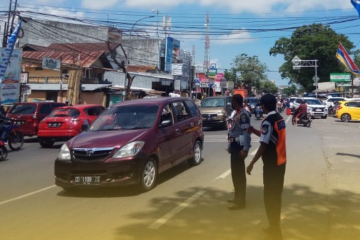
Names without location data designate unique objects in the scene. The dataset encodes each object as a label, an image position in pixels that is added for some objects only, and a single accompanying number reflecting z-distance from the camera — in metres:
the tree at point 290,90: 150.41
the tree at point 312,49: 61.97
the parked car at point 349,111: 27.28
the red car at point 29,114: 16.22
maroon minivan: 6.61
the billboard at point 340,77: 54.22
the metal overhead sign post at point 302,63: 53.18
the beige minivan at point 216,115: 20.98
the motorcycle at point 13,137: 13.45
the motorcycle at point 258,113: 29.18
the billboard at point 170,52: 54.25
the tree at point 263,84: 88.47
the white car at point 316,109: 30.77
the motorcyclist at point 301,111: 22.86
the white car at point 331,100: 36.37
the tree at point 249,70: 82.31
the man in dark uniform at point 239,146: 5.91
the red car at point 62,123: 14.23
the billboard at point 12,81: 20.94
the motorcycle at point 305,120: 22.76
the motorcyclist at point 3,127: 13.12
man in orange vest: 4.57
